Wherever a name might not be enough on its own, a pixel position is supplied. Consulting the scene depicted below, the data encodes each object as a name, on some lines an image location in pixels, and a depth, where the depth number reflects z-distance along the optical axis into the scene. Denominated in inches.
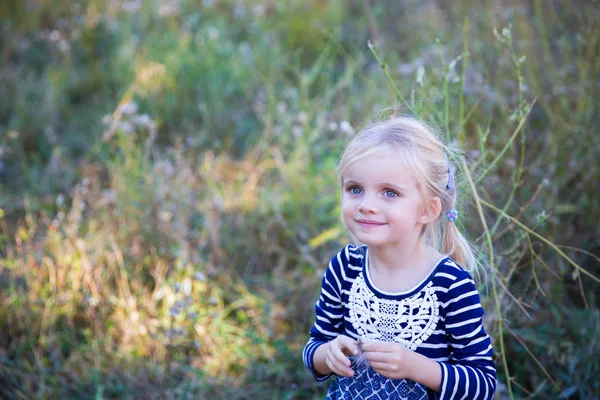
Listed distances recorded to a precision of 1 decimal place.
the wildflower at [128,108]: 127.2
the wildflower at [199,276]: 102.7
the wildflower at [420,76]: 81.5
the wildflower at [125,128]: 125.9
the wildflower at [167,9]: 212.1
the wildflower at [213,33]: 192.5
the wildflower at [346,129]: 105.0
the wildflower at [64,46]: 187.6
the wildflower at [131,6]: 217.2
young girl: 60.7
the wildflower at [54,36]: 175.8
